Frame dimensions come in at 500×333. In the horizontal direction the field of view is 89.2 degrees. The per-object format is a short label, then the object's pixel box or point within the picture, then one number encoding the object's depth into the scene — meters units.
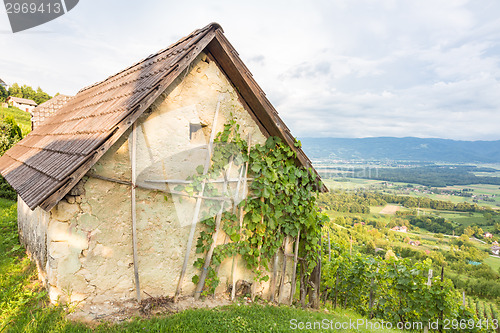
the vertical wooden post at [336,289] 7.11
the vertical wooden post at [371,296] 6.85
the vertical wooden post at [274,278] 5.28
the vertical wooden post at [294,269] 5.42
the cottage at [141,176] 3.56
